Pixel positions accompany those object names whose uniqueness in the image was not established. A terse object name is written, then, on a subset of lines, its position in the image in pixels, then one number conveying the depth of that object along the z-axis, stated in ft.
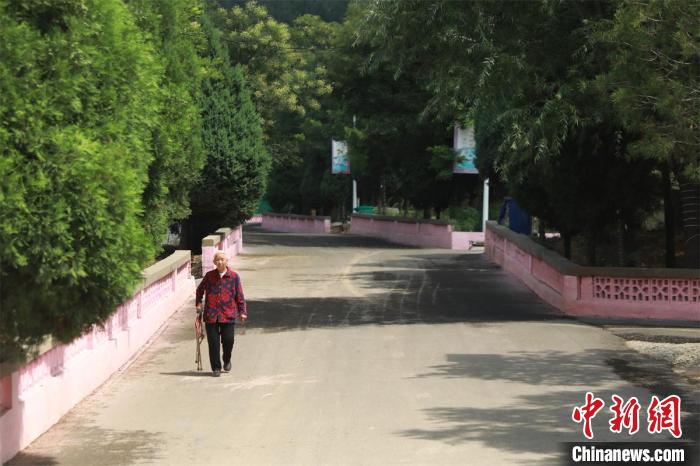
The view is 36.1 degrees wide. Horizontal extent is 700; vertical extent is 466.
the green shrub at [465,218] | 166.61
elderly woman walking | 46.85
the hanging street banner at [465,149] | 146.51
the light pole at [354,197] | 236.57
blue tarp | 126.72
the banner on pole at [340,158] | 213.05
